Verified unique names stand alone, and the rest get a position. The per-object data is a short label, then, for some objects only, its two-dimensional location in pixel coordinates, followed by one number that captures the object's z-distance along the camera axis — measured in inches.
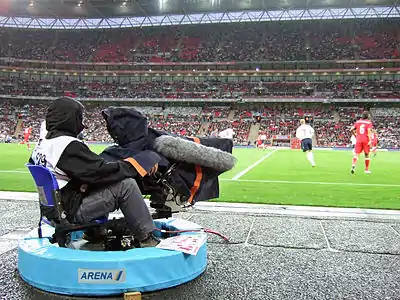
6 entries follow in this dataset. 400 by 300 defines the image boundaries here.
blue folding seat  106.0
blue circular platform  100.4
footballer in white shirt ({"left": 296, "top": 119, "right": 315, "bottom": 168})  548.7
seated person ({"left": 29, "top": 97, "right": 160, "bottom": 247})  104.9
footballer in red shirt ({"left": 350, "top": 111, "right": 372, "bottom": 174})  439.2
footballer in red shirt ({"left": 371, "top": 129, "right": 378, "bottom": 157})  829.2
